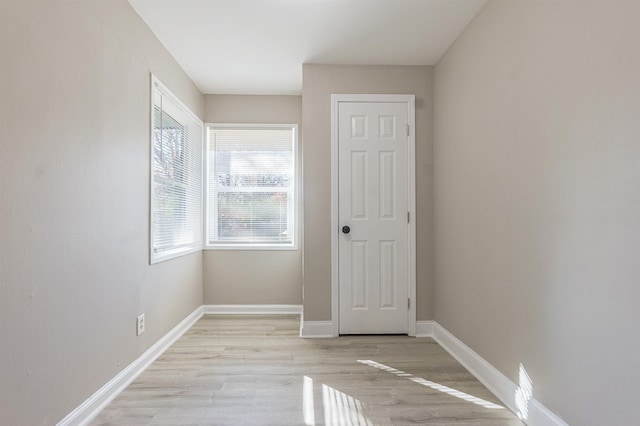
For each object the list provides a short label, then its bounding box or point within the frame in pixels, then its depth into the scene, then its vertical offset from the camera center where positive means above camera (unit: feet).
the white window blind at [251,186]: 12.17 +1.19
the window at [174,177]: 8.29 +1.21
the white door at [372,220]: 9.58 -0.07
